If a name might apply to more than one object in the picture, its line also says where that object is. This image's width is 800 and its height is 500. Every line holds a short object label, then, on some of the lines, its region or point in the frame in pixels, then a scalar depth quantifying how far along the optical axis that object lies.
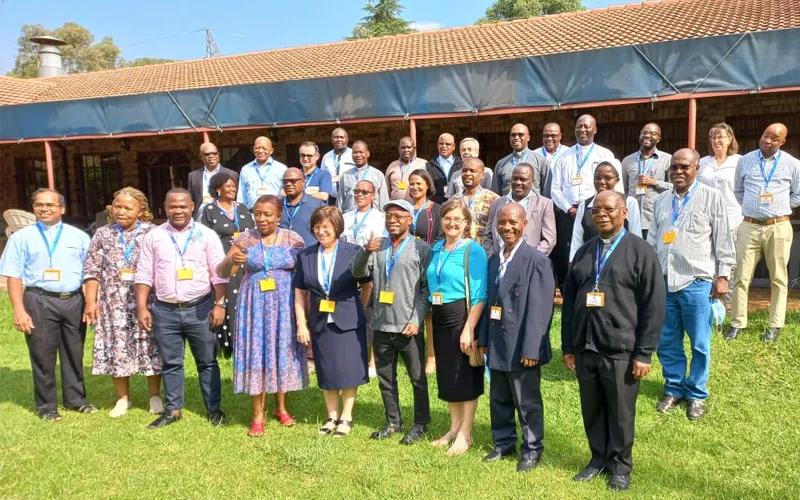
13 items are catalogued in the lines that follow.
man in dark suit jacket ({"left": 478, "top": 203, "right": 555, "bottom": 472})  3.62
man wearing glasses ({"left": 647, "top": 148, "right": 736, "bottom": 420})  4.37
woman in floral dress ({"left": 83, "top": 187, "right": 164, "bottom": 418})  4.82
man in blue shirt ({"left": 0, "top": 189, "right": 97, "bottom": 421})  4.83
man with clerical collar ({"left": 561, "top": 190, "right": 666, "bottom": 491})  3.36
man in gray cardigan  4.06
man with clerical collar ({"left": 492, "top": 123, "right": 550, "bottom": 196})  6.00
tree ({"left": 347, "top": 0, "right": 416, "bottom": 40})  38.16
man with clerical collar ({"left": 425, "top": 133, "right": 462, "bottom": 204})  6.54
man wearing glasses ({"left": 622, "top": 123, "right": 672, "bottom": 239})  5.83
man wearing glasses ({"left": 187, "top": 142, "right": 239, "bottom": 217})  6.54
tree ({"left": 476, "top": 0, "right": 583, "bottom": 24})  39.97
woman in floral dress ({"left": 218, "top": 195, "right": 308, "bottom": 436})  4.38
